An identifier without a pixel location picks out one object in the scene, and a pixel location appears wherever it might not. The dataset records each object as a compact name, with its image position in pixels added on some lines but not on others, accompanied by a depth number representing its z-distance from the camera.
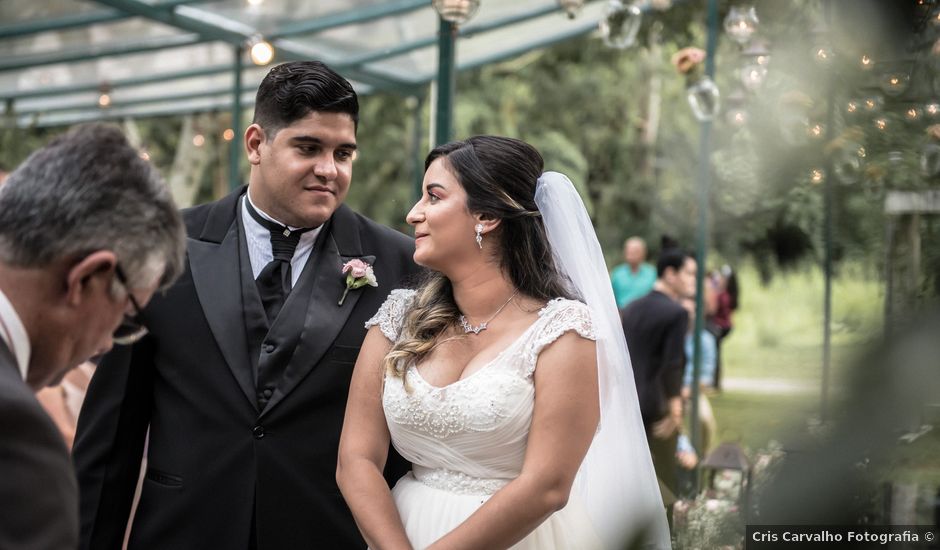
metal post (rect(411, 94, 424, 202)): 8.73
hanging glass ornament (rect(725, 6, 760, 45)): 1.23
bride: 2.72
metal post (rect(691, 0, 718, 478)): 9.24
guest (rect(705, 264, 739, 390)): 12.20
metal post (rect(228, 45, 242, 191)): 9.18
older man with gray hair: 1.49
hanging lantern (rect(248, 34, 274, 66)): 7.78
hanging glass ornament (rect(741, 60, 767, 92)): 2.18
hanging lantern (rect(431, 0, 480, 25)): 5.20
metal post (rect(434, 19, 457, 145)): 5.27
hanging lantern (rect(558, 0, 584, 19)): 6.12
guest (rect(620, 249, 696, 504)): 8.10
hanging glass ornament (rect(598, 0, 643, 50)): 7.40
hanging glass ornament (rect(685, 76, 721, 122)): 8.78
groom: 2.94
